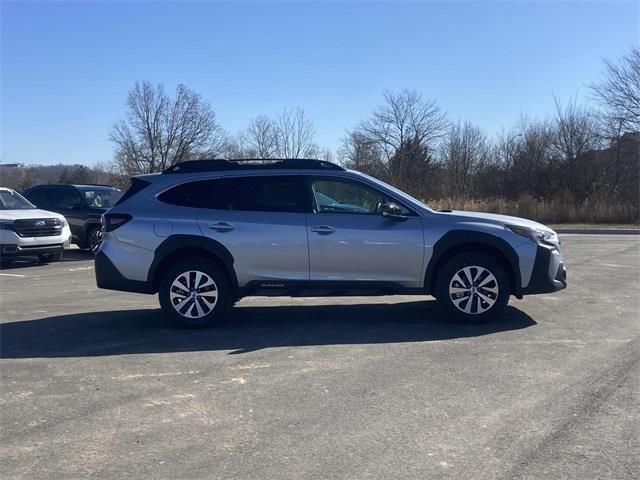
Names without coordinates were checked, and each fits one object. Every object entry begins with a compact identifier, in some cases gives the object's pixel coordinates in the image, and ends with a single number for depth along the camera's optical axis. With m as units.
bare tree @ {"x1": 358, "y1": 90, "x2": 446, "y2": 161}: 49.49
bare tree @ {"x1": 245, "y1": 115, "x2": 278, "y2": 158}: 44.66
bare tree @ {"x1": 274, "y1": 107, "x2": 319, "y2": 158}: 43.81
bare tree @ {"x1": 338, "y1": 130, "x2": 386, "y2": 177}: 47.53
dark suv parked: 16.33
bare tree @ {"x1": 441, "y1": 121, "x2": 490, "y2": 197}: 45.19
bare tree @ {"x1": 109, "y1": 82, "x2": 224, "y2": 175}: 52.41
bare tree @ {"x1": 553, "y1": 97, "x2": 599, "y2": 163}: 35.78
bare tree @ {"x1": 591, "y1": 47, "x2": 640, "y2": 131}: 31.62
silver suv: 7.26
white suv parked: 13.68
